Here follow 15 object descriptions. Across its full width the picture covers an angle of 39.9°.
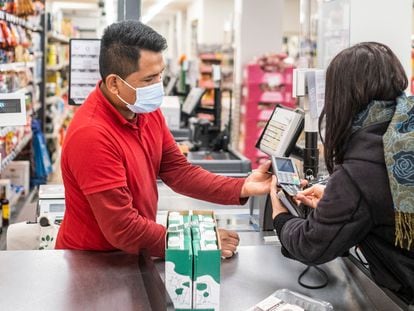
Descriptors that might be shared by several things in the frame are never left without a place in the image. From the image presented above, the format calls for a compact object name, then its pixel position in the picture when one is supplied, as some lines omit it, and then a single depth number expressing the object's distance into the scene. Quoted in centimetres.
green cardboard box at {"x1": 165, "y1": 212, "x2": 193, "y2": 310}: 142
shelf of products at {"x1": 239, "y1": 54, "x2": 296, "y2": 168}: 852
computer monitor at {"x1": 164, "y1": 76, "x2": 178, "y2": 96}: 840
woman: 144
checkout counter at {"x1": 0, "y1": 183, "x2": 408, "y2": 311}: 164
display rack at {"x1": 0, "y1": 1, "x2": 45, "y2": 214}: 524
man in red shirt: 190
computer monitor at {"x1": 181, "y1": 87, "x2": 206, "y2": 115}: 567
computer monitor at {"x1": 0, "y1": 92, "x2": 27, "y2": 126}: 233
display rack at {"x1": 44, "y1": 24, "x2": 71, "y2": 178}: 905
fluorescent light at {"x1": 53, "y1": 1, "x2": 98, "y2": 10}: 1546
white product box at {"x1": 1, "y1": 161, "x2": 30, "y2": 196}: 694
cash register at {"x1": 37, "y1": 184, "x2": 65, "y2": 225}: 316
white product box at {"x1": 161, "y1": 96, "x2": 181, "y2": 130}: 541
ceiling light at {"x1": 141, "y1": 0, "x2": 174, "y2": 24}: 1538
